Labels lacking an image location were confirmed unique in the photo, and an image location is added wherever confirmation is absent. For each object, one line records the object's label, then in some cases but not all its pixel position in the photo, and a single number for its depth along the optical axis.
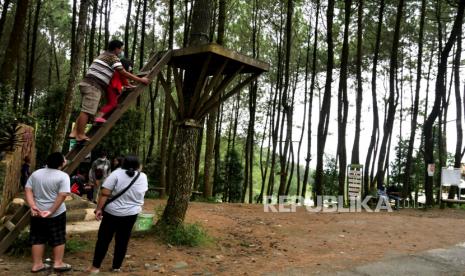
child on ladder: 6.03
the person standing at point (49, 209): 5.16
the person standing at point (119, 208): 5.35
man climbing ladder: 5.77
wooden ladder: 5.28
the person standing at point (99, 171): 10.03
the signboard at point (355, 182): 14.09
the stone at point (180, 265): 6.19
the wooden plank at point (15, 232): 5.25
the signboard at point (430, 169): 17.10
